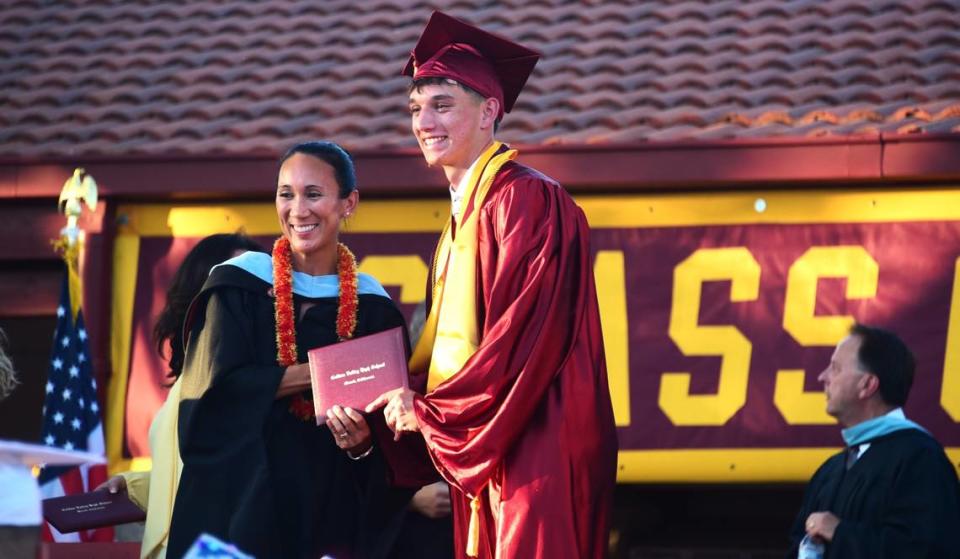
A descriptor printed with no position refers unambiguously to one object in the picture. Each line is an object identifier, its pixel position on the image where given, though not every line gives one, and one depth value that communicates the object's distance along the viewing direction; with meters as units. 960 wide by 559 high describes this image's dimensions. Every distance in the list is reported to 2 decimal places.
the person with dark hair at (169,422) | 10.39
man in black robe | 11.31
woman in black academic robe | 9.47
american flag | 15.55
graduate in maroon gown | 8.84
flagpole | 15.76
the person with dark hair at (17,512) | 6.09
